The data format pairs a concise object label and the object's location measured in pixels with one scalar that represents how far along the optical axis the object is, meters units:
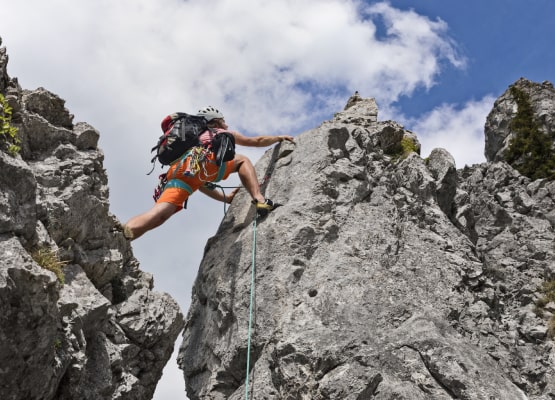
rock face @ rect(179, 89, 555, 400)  10.49
